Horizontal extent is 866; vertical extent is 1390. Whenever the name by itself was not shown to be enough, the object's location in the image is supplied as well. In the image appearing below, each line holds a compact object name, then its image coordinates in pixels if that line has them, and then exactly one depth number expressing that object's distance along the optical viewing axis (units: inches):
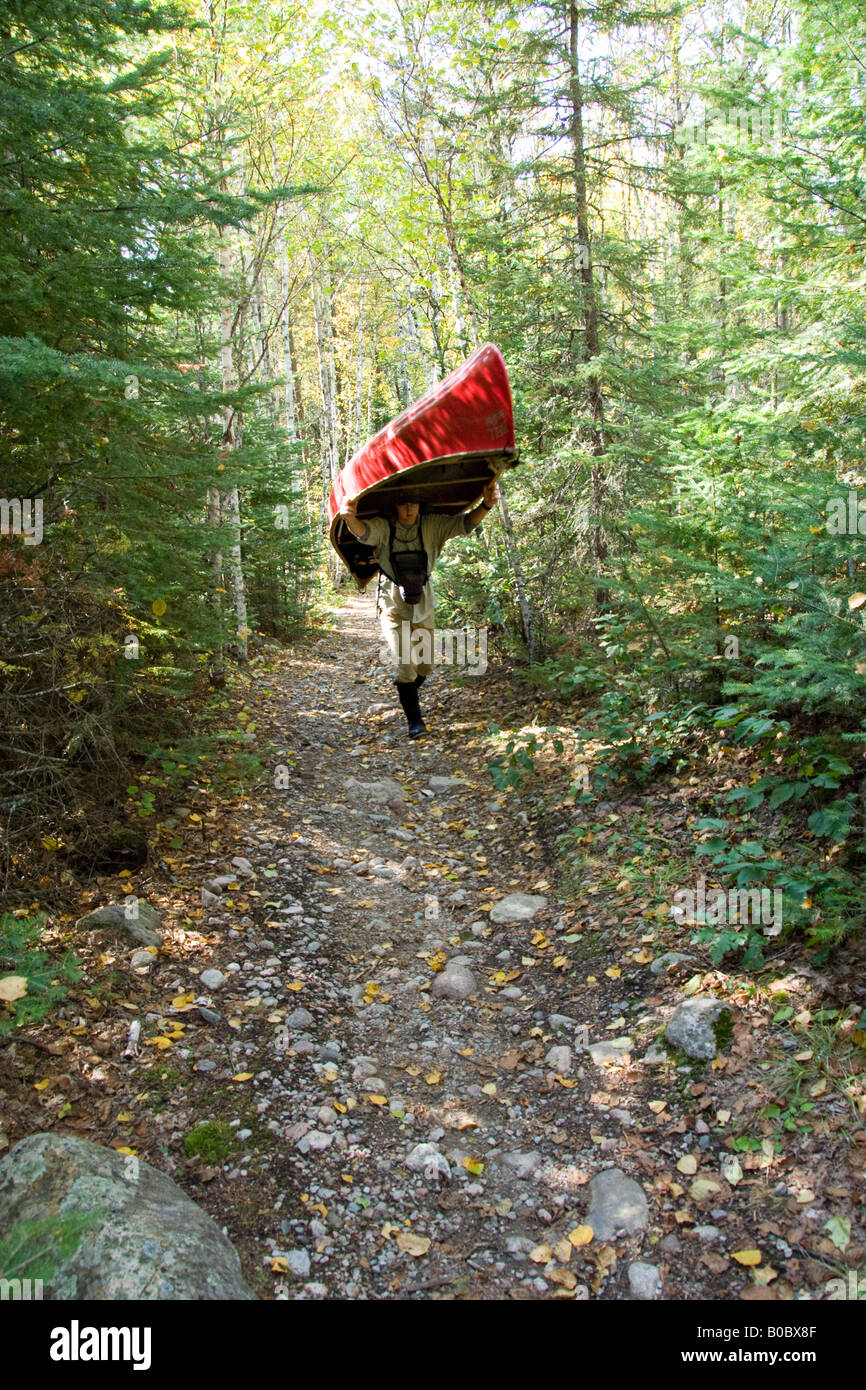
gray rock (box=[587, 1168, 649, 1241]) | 104.1
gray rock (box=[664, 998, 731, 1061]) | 125.6
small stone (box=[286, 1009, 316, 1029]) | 144.3
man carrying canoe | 271.9
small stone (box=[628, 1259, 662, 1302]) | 95.3
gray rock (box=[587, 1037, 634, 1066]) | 133.4
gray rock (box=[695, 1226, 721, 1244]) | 99.2
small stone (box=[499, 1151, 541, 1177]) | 116.3
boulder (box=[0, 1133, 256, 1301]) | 82.9
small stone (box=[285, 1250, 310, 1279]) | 98.7
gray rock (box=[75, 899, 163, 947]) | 156.3
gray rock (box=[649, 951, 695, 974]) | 146.6
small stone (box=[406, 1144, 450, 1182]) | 116.1
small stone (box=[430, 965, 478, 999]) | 160.6
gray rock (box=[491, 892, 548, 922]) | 186.2
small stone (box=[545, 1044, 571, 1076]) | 135.2
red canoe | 258.5
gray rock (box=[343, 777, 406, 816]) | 254.7
